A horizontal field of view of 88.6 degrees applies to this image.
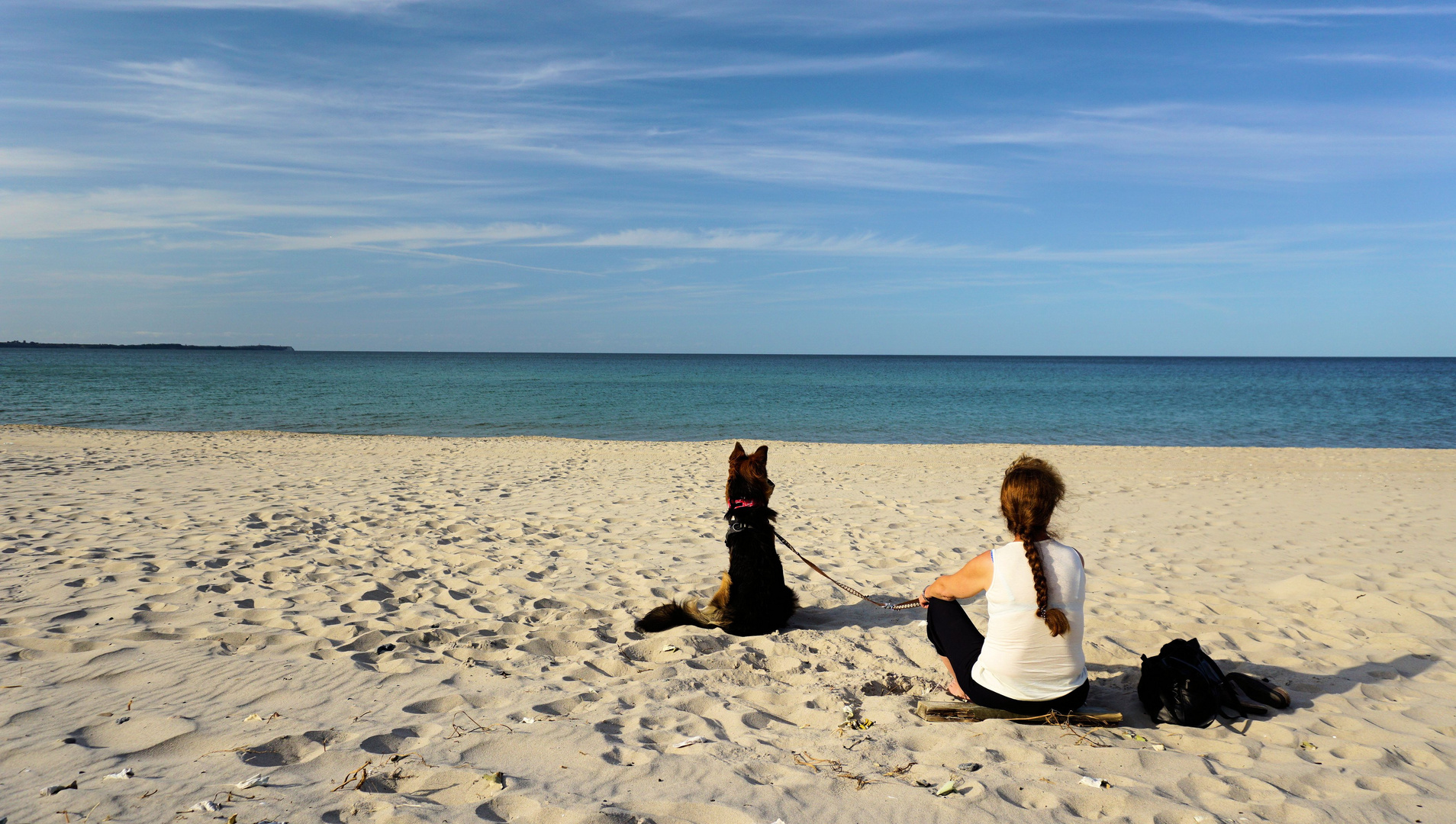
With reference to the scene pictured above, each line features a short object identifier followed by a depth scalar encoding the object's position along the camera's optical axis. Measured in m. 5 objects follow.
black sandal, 3.63
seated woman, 3.21
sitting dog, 4.61
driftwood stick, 3.42
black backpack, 3.44
